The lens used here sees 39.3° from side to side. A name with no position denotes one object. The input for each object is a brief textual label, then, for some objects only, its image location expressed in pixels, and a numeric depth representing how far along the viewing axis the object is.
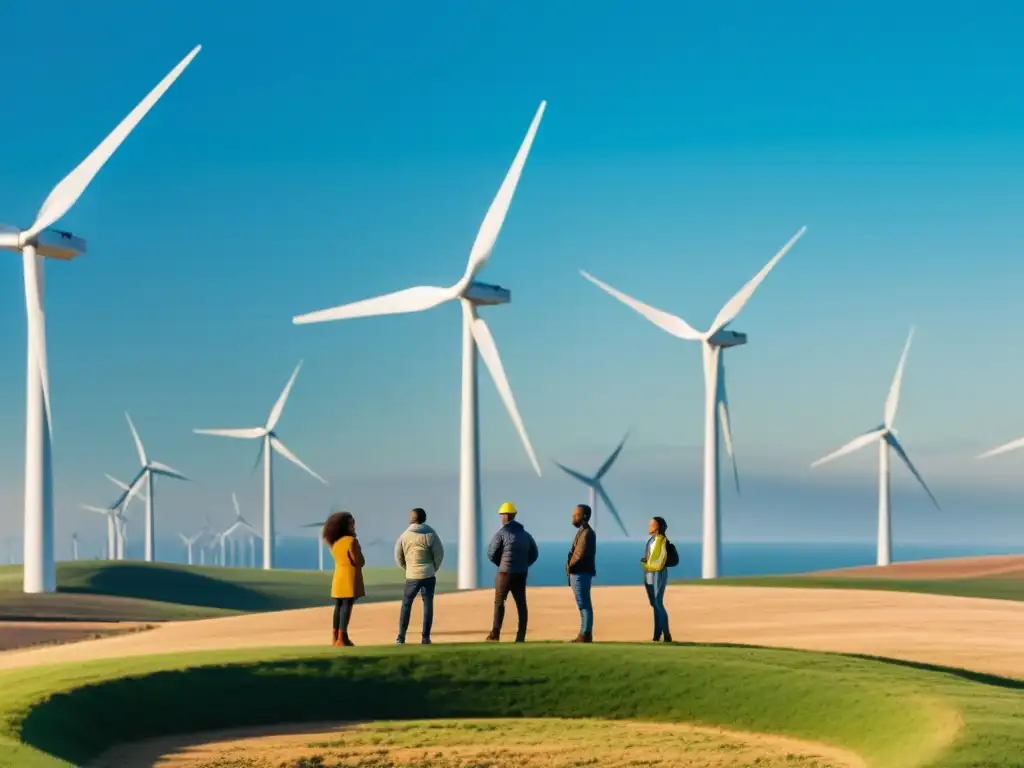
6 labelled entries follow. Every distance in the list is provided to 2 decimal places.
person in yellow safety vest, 28.48
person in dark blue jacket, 27.44
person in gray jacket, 27.31
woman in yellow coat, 27.34
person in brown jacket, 27.92
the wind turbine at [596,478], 101.56
